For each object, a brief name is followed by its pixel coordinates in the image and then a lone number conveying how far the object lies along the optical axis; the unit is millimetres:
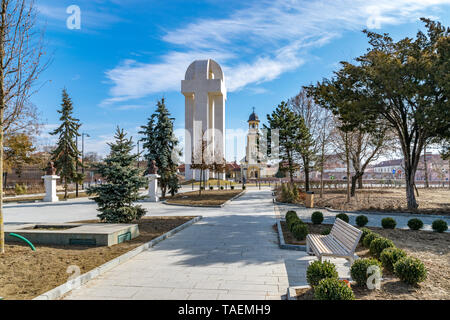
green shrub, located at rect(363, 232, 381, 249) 6575
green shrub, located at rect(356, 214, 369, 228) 9453
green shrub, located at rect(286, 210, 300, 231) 8877
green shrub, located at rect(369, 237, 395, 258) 5734
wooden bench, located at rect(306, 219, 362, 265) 5211
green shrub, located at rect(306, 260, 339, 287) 4059
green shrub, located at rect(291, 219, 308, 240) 7773
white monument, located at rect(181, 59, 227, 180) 54156
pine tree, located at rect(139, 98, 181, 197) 24656
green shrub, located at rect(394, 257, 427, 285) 4332
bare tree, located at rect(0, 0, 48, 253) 6203
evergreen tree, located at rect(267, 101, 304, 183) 26750
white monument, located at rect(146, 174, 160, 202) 21875
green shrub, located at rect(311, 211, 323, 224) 10359
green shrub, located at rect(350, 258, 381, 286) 4289
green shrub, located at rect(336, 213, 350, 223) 9463
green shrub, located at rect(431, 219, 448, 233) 9008
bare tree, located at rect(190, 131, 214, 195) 28056
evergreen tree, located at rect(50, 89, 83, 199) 26594
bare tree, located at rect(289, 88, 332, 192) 24322
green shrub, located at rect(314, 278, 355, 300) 3479
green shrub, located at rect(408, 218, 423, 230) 9359
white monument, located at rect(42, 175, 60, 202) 23344
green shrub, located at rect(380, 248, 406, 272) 4910
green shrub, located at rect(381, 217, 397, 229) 9602
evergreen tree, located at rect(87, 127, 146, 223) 9867
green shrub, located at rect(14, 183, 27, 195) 30391
